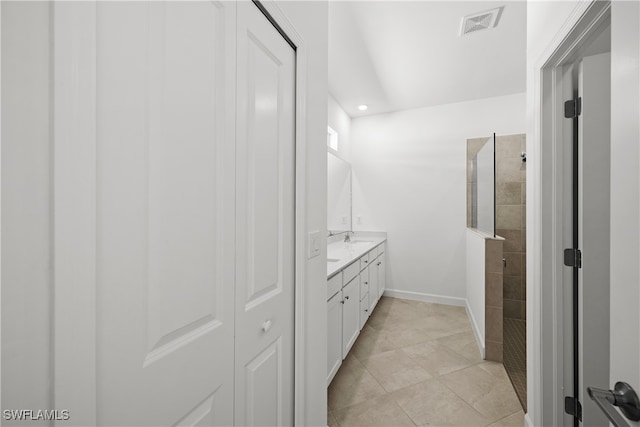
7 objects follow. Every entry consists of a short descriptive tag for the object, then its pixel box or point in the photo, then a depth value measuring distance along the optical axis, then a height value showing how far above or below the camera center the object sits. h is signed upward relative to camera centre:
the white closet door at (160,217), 0.50 -0.01
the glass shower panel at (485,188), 2.58 +0.27
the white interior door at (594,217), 1.21 -0.01
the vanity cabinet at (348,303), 1.92 -0.77
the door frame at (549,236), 1.32 -0.11
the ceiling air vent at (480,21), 2.06 +1.50
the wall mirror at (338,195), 3.42 +0.25
